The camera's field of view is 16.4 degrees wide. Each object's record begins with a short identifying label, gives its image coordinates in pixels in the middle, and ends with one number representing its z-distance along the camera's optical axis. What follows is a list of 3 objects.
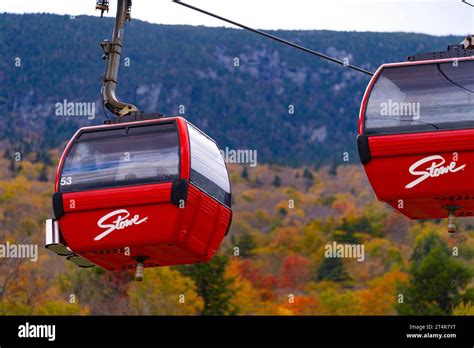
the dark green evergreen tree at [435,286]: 64.62
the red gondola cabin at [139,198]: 20.14
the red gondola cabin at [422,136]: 20.16
